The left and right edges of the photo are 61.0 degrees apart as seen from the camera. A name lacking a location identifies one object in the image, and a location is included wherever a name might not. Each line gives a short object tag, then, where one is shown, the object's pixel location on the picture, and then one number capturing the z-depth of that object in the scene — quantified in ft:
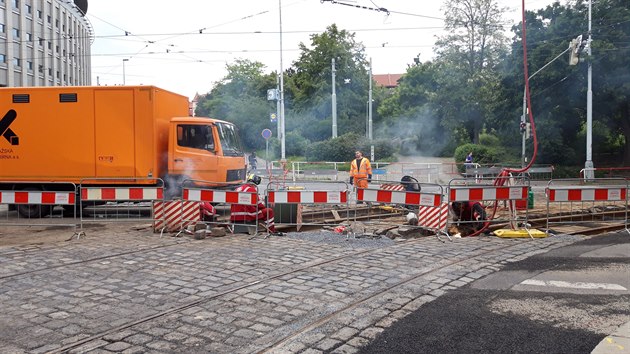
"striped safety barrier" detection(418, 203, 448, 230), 33.96
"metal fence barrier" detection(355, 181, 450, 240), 33.55
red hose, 35.60
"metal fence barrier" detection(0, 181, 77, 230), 36.65
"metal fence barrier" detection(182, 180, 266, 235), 34.06
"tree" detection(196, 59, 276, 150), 197.47
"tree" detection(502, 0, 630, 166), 102.17
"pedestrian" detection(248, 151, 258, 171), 108.53
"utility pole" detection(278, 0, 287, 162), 117.60
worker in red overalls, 35.32
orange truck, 43.78
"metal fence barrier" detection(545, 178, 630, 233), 35.60
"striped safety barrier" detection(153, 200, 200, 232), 35.58
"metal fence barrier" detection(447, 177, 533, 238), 33.96
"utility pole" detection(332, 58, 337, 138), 156.76
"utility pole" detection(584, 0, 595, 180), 95.46
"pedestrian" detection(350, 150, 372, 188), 51.08
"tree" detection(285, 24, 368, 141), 188.03
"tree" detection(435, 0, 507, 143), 145.07
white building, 148.87
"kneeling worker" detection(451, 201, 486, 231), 36.58
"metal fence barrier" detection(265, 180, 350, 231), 34.37
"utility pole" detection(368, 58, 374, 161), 155.40
